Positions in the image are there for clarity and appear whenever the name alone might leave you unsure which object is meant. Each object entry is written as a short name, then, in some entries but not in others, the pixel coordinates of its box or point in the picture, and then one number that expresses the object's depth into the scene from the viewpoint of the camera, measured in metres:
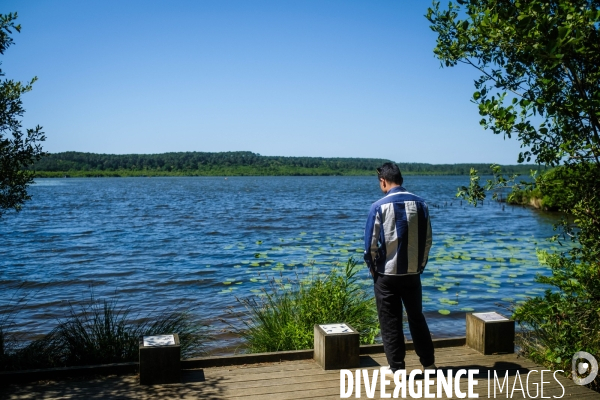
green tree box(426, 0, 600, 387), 4.72
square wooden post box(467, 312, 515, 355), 6.50
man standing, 5.36
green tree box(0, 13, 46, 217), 6.81
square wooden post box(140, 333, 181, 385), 5.56
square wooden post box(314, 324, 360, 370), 6.05
